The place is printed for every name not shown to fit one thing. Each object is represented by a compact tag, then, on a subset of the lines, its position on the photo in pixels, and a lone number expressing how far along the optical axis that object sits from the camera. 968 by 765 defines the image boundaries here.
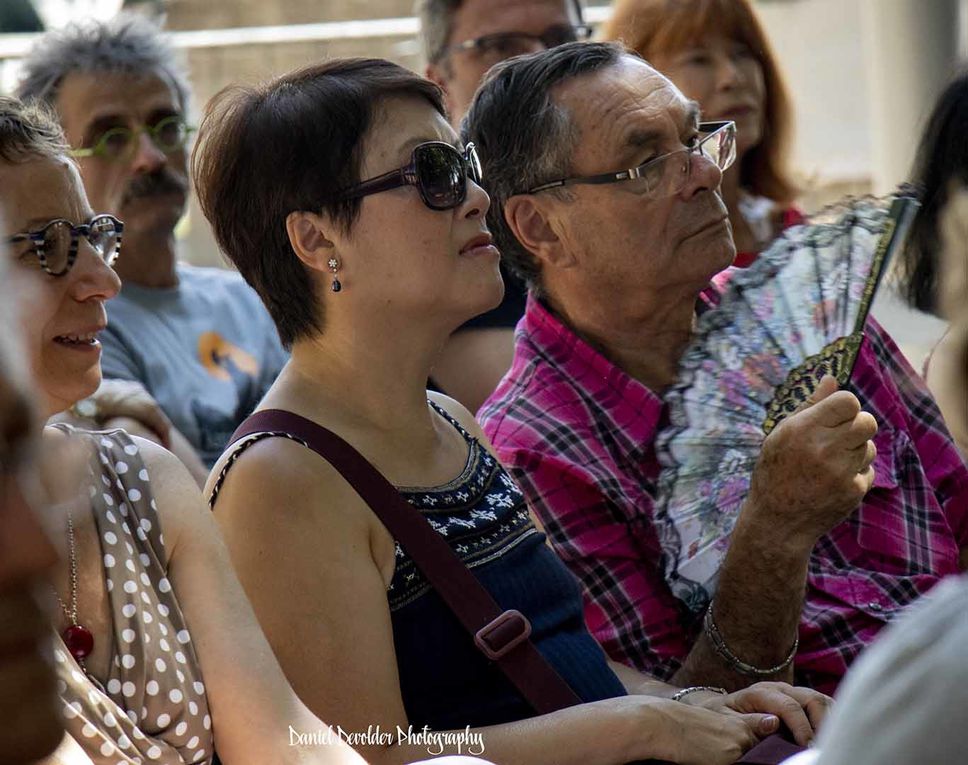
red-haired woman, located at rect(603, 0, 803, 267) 8.02
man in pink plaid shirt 5.32
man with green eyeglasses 7.64
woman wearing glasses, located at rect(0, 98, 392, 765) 4.14
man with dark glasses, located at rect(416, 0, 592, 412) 8.27
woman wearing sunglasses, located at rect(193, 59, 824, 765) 4.55
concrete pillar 10.55
